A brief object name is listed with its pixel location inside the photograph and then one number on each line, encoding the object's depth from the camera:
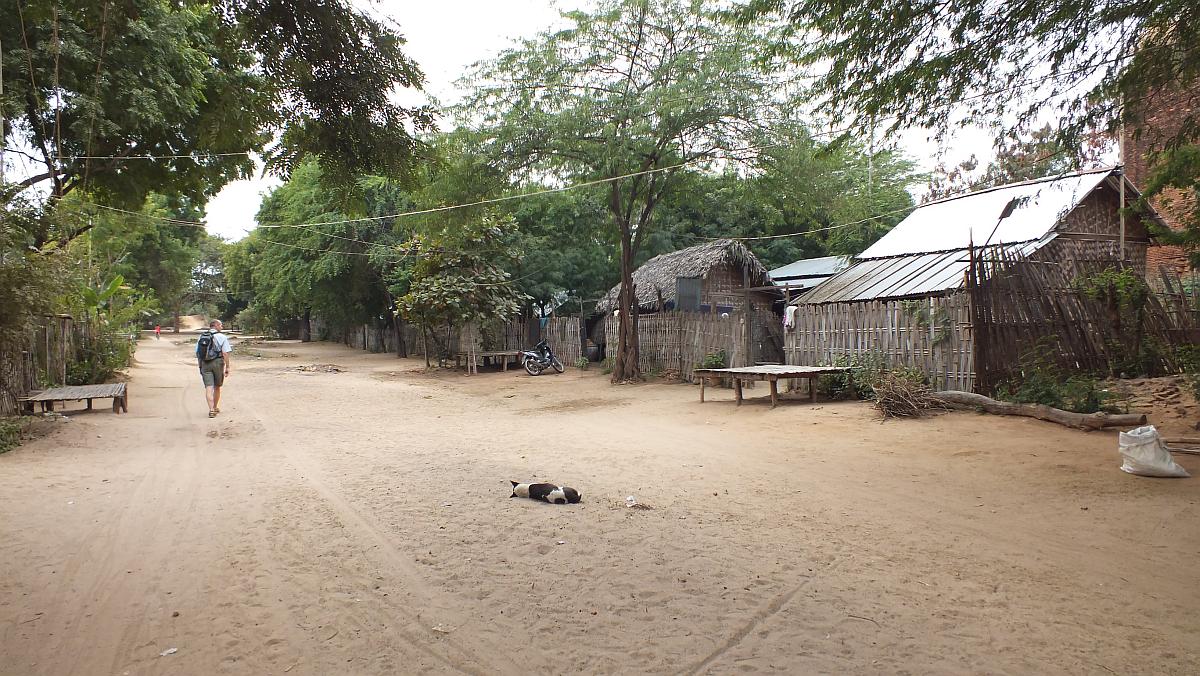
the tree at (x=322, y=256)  27.00
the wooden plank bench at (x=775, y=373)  11.32
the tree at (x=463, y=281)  21.09
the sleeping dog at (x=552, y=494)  5.66
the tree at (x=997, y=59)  6.20
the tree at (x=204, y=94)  4.80
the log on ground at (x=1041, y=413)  7.99
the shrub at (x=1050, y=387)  8.77
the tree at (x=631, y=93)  14.02
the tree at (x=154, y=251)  23.30
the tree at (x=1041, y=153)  6.77
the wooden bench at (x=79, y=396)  10.45
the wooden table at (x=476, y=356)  22.38
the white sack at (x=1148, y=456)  5.86
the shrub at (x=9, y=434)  8.14
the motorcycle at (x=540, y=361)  21.78
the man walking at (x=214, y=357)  10.76
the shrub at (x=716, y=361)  15.65
